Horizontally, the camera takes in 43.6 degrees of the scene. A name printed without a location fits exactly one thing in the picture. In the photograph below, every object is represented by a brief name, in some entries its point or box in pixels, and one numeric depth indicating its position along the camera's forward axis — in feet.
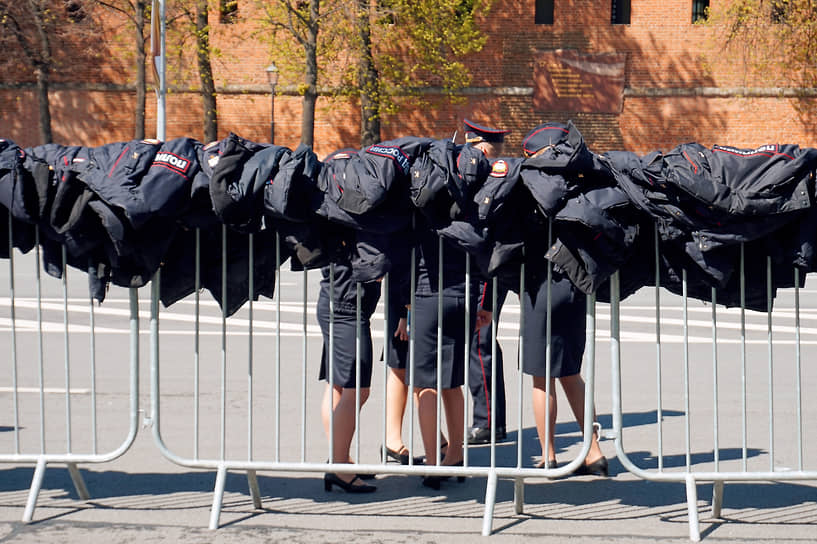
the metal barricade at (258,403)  16.33
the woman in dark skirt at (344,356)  17.47
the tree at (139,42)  102.83
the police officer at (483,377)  21.43
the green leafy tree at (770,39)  100.73
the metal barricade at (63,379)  16.74
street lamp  102.42
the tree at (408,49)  99.04
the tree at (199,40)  103.45
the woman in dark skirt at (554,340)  18.44
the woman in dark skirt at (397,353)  17.21
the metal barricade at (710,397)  16.24
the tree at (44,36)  110.97
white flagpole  80.18
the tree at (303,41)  96.89
